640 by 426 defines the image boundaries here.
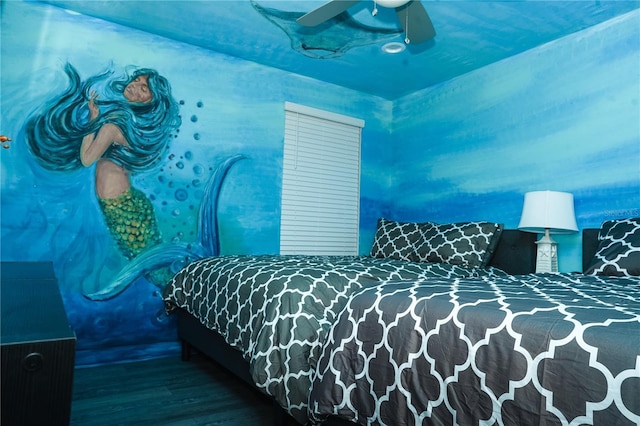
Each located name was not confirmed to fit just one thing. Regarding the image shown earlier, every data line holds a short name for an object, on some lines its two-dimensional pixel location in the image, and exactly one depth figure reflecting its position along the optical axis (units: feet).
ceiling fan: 7.13
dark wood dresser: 2.50
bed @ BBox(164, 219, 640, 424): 3.47
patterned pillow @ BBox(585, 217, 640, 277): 6.97
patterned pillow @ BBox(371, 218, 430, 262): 10.96
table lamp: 9.09
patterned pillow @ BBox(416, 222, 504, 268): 9.84
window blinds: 12.72
